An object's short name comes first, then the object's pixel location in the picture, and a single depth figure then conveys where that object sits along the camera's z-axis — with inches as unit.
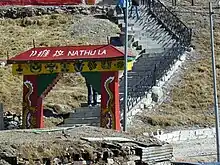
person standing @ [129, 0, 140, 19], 1593.8
